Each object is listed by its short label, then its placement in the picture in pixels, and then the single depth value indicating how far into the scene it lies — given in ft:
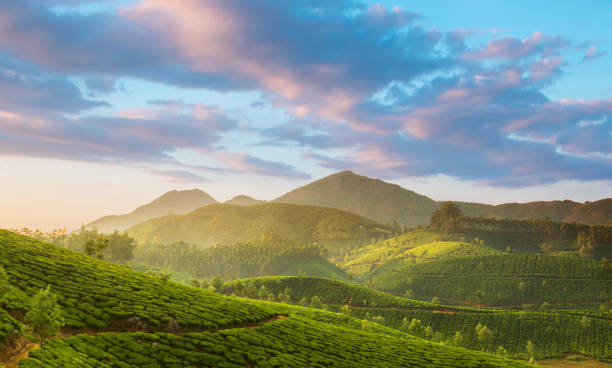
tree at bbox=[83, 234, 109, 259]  385.91
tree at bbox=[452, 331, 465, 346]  390.71
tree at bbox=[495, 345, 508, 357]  390.91
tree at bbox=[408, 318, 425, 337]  379.12
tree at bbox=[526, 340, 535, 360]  402.93
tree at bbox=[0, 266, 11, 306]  136.15
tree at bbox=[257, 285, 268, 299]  515.09
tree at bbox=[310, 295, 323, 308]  510.58
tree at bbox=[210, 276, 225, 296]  524.52
